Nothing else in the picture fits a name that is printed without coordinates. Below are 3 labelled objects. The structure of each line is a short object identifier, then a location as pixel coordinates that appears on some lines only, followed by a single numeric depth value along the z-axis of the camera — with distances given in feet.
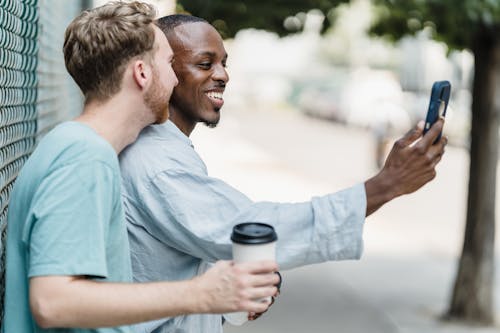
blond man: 5.37
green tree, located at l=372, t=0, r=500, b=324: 23.21
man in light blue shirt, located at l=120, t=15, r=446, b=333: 6.40
